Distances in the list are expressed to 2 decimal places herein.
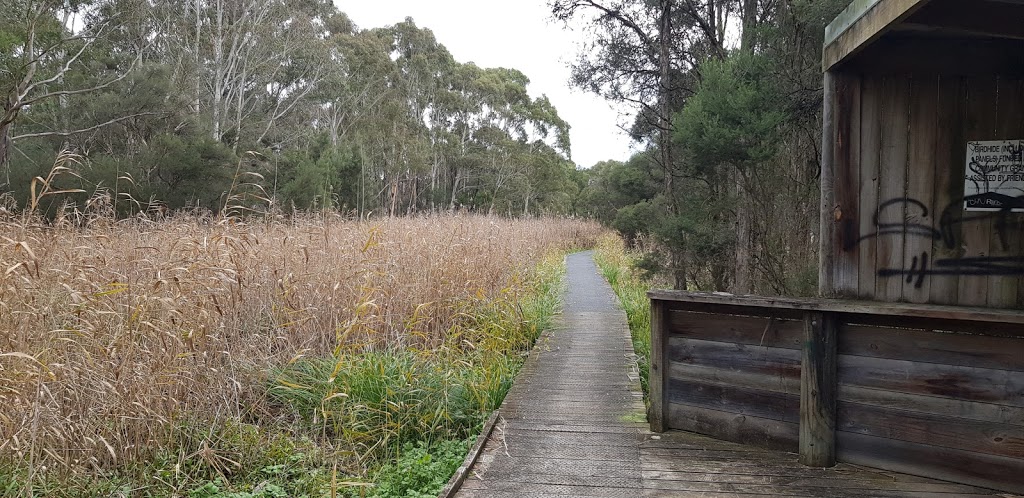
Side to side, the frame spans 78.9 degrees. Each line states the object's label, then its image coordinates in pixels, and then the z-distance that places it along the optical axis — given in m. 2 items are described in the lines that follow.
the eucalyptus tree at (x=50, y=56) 15.30
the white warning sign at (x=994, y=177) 3.12
